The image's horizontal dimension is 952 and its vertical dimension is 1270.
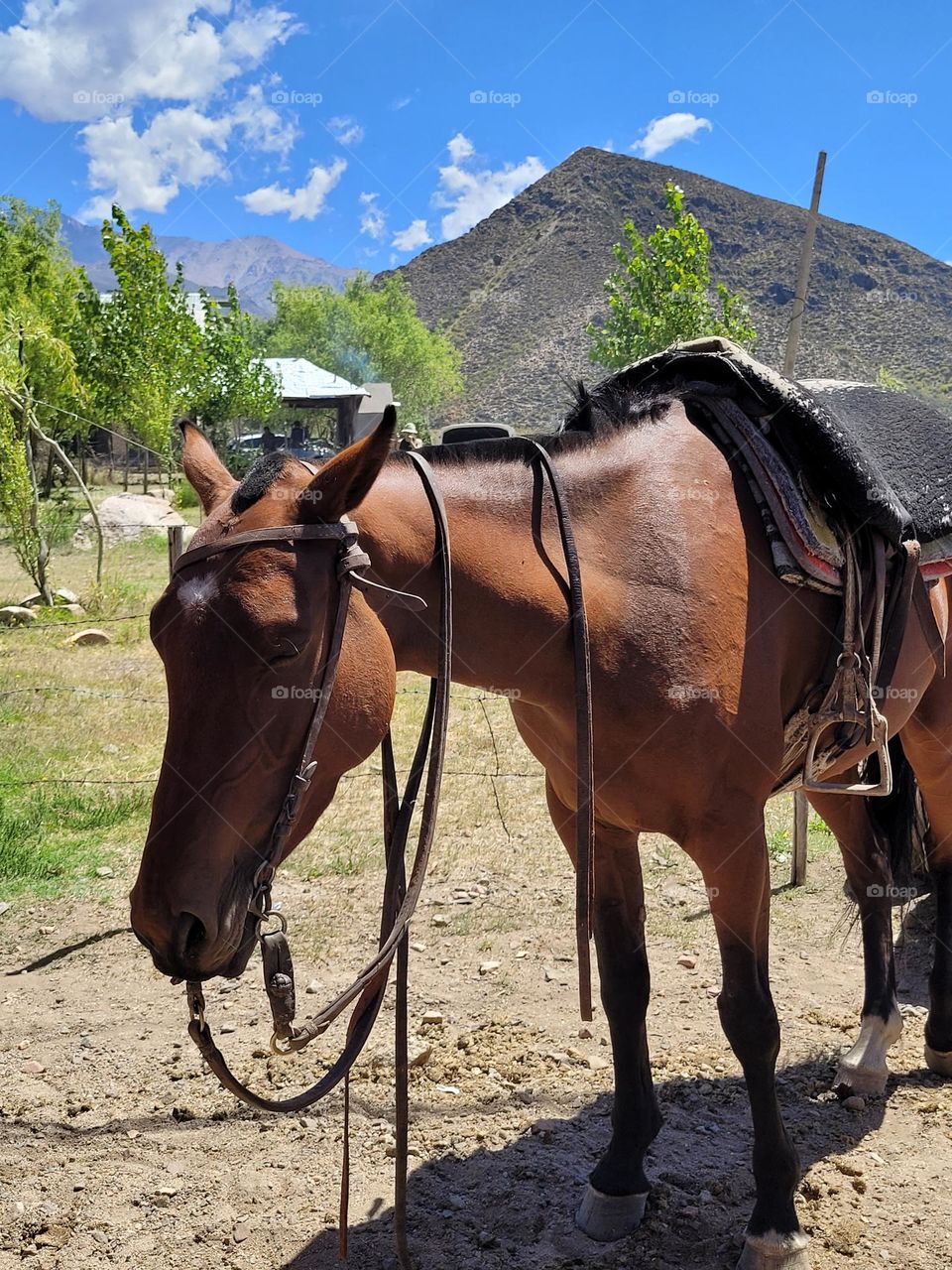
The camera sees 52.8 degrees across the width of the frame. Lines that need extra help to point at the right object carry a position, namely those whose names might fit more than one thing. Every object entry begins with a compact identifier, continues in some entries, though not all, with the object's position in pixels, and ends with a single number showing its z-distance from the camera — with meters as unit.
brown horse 1.80
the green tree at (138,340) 18.08
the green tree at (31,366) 12.38
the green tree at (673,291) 18.45
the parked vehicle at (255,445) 26.67
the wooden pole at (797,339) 5.04
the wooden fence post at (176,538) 9.18
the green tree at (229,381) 25.80
